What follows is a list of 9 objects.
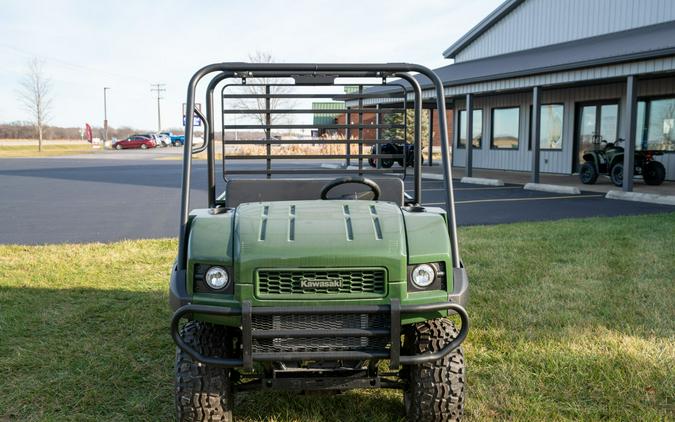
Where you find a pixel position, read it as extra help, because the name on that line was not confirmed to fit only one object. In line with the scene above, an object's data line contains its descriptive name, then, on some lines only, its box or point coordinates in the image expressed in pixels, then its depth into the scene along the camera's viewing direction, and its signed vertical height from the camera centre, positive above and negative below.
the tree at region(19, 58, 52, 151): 52.75 +2.37
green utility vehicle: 2.65 -0.68
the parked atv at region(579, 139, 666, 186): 14.60 -0.53
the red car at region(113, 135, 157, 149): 53.59 -0.37
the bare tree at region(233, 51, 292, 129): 26.53 +1.85
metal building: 13.52 +1.52
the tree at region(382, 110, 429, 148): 26.91 +0.92
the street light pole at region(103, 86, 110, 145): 64.14 +2.29
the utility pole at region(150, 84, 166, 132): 81.31 +2.86
